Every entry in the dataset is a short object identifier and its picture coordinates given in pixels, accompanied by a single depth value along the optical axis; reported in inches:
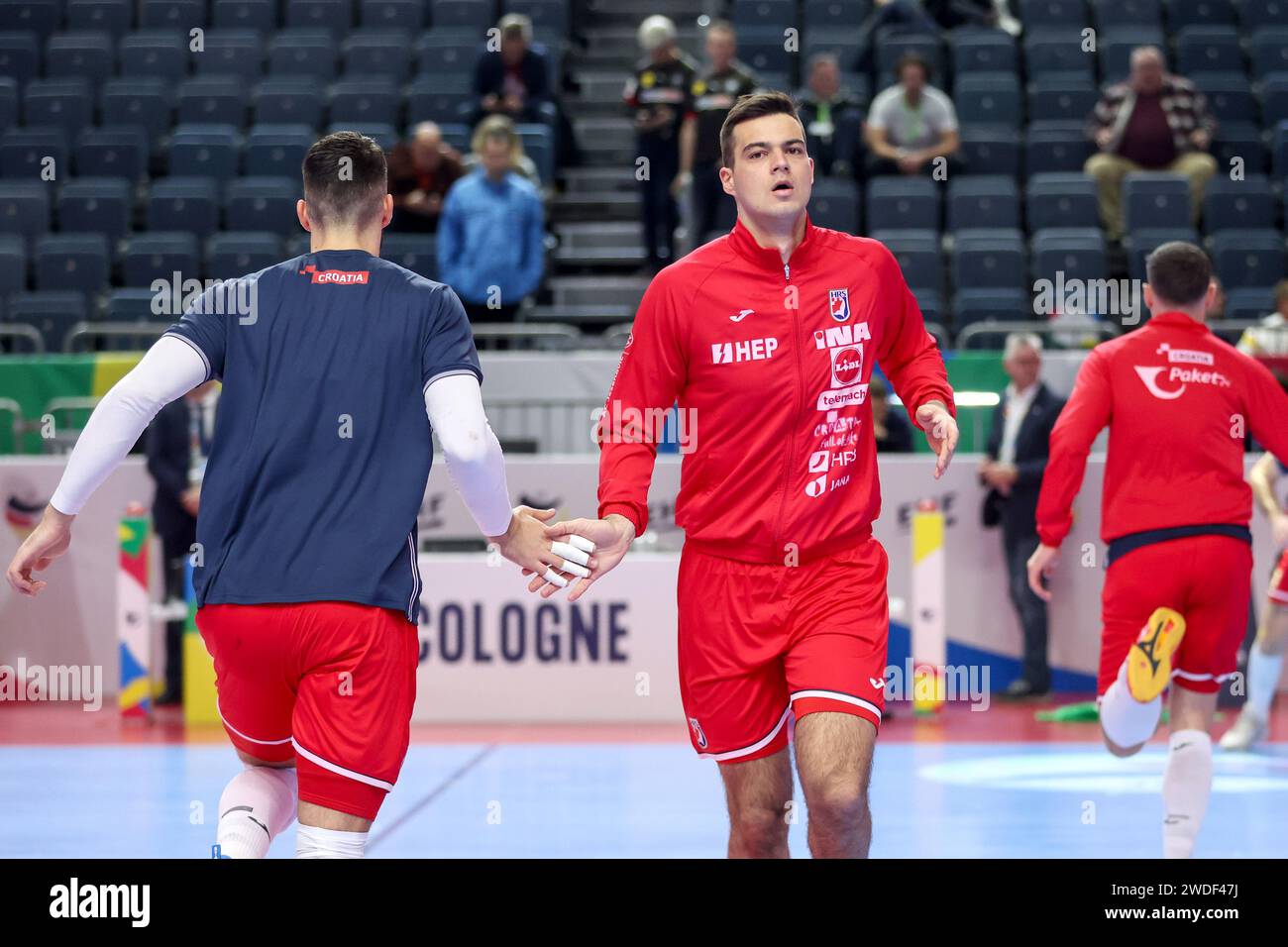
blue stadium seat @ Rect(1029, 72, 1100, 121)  606.5
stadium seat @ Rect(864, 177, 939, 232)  553.9
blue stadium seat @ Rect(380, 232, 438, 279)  533.0
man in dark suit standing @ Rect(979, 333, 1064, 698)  432.8
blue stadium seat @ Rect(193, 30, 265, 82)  663.8
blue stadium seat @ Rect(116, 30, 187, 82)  665.0
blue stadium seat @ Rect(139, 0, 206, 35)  685.3
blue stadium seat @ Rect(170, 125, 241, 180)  608.7
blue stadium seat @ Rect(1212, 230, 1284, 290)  531.8
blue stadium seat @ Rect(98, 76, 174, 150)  642.1
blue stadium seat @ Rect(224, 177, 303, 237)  579.5
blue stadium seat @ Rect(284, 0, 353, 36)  685.9
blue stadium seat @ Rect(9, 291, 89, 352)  546.9
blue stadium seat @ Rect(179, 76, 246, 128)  637.3
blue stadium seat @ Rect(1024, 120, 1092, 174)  587.5
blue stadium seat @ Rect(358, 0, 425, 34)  677.9
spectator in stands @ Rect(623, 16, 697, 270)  536.4
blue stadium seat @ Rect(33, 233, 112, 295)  566.3
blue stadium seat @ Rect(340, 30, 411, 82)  651.5
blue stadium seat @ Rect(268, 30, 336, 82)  658.8
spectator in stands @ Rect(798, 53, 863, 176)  546.3
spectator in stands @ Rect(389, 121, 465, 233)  538.9
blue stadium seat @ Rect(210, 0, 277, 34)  685.3
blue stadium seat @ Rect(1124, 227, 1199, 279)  526.9
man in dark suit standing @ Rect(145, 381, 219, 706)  433.7
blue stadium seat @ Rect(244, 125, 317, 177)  600.7
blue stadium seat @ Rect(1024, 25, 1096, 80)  625.0
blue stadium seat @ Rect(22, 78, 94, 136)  638.5
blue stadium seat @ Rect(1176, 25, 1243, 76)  620.4
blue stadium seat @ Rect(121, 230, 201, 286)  560.4
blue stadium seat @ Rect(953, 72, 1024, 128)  601.9
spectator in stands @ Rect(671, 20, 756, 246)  518.9
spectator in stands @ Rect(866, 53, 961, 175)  550.6
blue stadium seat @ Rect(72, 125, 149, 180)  617.6
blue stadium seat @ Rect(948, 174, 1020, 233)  562.9
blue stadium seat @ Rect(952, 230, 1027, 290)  534.6
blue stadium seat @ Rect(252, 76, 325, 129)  631.2
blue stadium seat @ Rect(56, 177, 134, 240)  592.7
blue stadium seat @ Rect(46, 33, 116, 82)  666.2
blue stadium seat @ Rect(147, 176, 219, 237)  586.6
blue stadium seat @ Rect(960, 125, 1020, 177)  589.0
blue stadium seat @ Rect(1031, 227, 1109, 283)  525.3
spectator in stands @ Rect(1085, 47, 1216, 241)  559.5
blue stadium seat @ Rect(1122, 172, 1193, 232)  550.6
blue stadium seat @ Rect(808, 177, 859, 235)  537.0
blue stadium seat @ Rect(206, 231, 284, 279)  546.0
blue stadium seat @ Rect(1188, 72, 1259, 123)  601.9
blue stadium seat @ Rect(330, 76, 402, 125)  617.6
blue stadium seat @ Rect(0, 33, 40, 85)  666.2
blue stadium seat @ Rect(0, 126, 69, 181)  613.3
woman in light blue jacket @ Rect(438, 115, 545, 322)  492.1
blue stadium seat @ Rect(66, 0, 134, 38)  687.7
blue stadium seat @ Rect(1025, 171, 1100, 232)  557.0
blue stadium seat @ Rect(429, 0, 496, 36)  661.9
